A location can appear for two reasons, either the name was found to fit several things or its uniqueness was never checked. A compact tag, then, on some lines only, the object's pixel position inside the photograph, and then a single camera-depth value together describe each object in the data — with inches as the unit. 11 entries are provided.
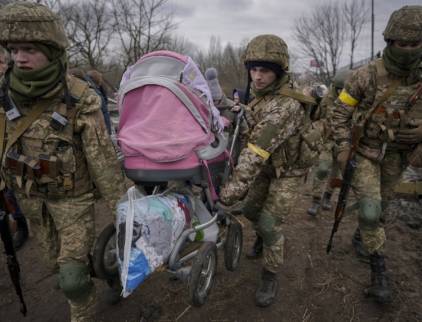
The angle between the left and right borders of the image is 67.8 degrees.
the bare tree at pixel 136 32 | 702.5
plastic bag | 72.3
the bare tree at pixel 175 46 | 795.3
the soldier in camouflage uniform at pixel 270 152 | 97.7
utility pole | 770.8
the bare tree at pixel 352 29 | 1062.0
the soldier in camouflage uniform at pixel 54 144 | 80.7
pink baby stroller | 83.5
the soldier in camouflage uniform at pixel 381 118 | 110.9
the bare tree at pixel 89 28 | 782.5
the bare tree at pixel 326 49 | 1093.8
